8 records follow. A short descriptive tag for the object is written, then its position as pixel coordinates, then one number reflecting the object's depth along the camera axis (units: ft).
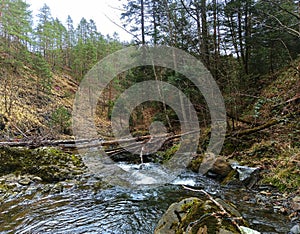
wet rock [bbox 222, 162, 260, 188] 17.66
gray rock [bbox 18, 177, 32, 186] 19.51
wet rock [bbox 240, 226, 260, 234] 6.41
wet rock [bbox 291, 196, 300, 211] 12.19
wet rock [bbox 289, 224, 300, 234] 10.21
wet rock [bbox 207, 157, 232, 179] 20.40
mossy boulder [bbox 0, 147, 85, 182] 21.57
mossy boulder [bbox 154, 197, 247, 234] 7.36
